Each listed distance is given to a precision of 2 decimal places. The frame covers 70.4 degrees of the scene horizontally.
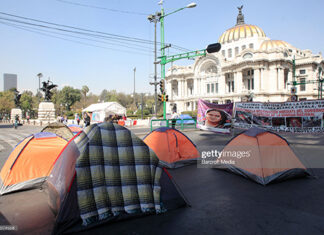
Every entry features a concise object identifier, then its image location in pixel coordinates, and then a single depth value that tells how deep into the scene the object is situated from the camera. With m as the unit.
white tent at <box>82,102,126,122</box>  34.94
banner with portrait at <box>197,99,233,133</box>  9.97
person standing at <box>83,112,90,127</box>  19.67
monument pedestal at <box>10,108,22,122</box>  38.11
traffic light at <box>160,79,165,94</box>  17.20
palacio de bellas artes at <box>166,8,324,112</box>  52.94
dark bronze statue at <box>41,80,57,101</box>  29.92
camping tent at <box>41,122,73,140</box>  7.73
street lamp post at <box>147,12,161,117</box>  18.98
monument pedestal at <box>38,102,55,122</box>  29.99
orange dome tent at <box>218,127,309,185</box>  5.67
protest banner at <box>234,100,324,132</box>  8.33
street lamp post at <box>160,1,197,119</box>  17.20
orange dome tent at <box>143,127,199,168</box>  7.16
